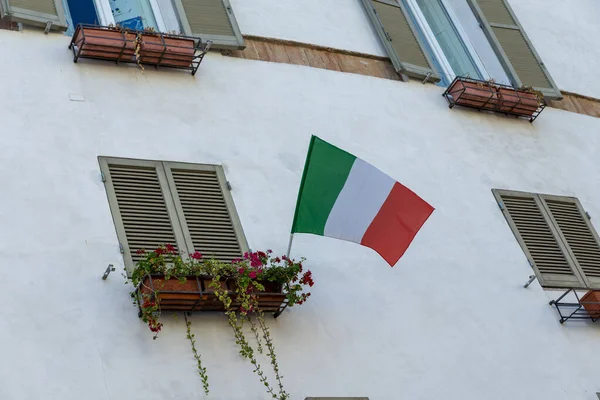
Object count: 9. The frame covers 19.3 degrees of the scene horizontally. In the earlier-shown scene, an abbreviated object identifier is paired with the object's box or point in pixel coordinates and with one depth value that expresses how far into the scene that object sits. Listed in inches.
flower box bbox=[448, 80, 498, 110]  711.3
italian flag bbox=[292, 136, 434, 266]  530.4
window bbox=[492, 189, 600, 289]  642.4
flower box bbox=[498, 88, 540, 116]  726.5
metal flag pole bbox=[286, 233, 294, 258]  531.2
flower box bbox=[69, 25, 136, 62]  588.7
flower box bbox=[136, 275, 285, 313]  491.4
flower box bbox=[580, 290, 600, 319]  612.0
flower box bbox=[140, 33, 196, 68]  605.4
